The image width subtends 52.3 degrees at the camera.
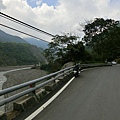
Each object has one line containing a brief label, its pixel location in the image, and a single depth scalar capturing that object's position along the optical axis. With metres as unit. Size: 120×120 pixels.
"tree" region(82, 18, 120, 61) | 36.37
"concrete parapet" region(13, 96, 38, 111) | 3.61
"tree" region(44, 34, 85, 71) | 21.52
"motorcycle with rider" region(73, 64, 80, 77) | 9.53
